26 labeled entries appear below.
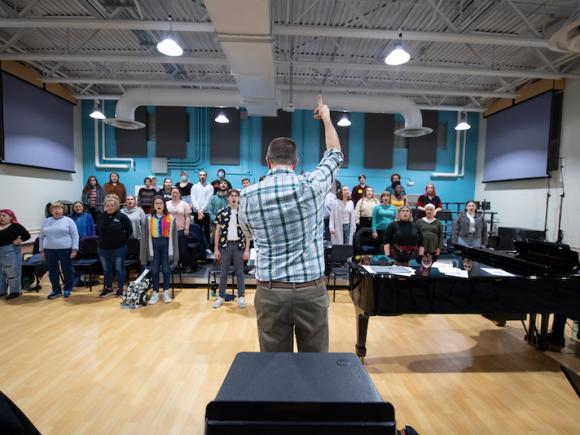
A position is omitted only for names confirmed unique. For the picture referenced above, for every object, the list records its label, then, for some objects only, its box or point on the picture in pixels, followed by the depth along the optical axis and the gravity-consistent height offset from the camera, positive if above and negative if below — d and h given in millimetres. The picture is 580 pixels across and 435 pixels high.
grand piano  2541 -713
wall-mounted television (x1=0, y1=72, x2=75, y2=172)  6387 +1534
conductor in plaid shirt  1326 -209
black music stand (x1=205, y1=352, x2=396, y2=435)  614 -421
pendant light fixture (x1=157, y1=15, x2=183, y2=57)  4266 +2077
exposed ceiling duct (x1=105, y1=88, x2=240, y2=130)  6945 +2238
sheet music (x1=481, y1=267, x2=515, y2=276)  2689 -580
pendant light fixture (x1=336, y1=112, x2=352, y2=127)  7812 +2016
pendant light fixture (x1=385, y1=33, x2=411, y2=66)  4367 +2081
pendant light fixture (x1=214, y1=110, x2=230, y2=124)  7828 +2047
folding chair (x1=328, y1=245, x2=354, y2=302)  4949 -816
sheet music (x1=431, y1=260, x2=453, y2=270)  2984 -589
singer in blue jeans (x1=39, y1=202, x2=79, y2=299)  4617 -741
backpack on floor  4320 -1356
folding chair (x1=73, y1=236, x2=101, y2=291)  5041 -1048
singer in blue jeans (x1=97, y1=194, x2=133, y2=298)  4680 -653
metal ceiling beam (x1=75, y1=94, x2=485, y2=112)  8177 +2641
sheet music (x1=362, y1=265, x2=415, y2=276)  2625 -577
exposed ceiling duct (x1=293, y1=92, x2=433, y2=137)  7090 +2237
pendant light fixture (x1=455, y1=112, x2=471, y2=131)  7432 +1888
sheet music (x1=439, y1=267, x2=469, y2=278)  2623 -582
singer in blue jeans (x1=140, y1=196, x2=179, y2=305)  4543 -664
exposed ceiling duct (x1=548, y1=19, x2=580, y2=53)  3118 +1799
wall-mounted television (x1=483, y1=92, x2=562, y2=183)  6633 +1592
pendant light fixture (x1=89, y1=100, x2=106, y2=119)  7038 +1817
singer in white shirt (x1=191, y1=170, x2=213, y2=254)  6926 +17
